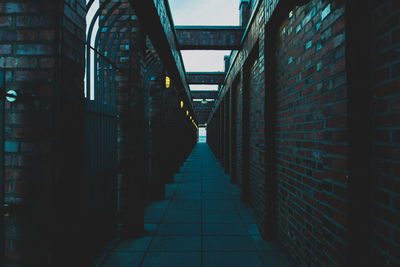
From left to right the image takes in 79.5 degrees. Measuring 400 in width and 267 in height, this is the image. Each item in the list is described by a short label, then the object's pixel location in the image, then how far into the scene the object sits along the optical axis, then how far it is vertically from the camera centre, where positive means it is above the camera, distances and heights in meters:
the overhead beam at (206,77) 10.91 +2.65
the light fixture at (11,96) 1.64 +0.26
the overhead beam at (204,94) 16.22 +2.77
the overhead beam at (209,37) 6.05 +2.52
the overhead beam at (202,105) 22.13 +2.86
